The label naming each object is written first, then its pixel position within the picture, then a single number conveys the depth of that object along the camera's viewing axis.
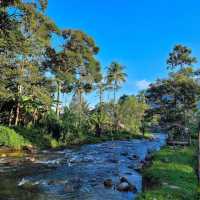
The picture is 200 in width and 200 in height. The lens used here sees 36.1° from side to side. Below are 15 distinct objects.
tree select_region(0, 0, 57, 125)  27.31
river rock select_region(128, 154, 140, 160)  27.91
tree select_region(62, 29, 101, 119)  55.62
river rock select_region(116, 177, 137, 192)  15.44
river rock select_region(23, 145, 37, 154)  29.84
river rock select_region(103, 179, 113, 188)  16.39
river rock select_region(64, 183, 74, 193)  15.40
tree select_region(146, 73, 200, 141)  35.38
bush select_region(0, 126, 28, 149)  29.77
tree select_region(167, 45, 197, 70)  39.56
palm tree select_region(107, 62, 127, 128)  73.62
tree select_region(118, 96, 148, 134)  71.88
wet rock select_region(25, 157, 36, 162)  24.55
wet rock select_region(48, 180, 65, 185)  16.77
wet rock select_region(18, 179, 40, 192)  15.34
